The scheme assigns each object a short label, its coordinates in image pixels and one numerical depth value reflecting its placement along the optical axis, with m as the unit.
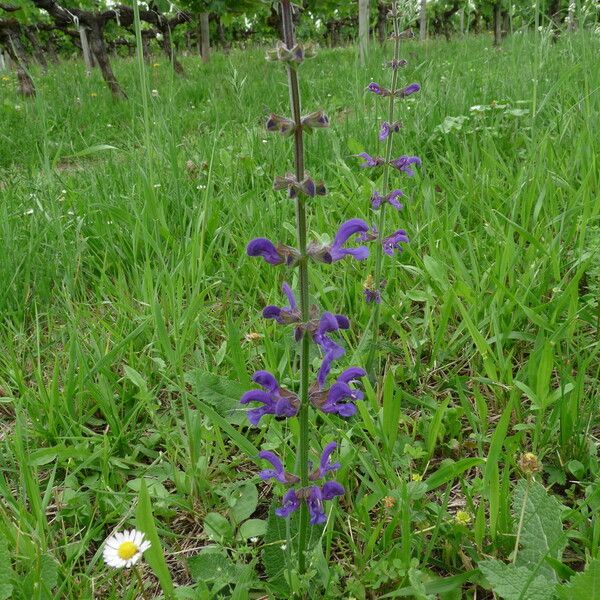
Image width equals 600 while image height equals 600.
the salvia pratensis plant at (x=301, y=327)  0.26
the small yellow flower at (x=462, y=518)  0.34
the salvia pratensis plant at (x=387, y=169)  0.46
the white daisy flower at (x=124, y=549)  0.32
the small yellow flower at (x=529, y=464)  0.30
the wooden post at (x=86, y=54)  2.89
